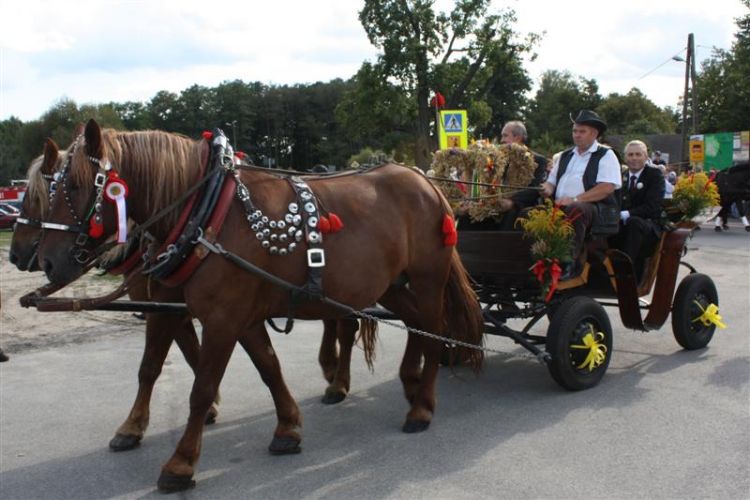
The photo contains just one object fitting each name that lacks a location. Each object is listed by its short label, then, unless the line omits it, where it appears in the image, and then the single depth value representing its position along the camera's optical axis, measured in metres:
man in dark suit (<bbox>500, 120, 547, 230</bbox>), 5.48
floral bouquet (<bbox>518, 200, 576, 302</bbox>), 4.75
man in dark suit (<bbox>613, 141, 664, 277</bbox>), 5.59
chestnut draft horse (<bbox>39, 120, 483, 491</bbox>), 3.32
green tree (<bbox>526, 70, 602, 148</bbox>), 63.24
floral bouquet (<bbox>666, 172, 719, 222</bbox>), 6.04
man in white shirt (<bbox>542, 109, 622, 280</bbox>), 4.93
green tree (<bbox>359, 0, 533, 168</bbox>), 36.00
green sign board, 27.47
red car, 29.97
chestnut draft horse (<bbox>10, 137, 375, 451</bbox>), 3.30
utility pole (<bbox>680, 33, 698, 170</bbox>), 29.05
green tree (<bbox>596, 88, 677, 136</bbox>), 60.12
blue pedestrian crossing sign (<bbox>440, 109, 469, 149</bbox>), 13.02
